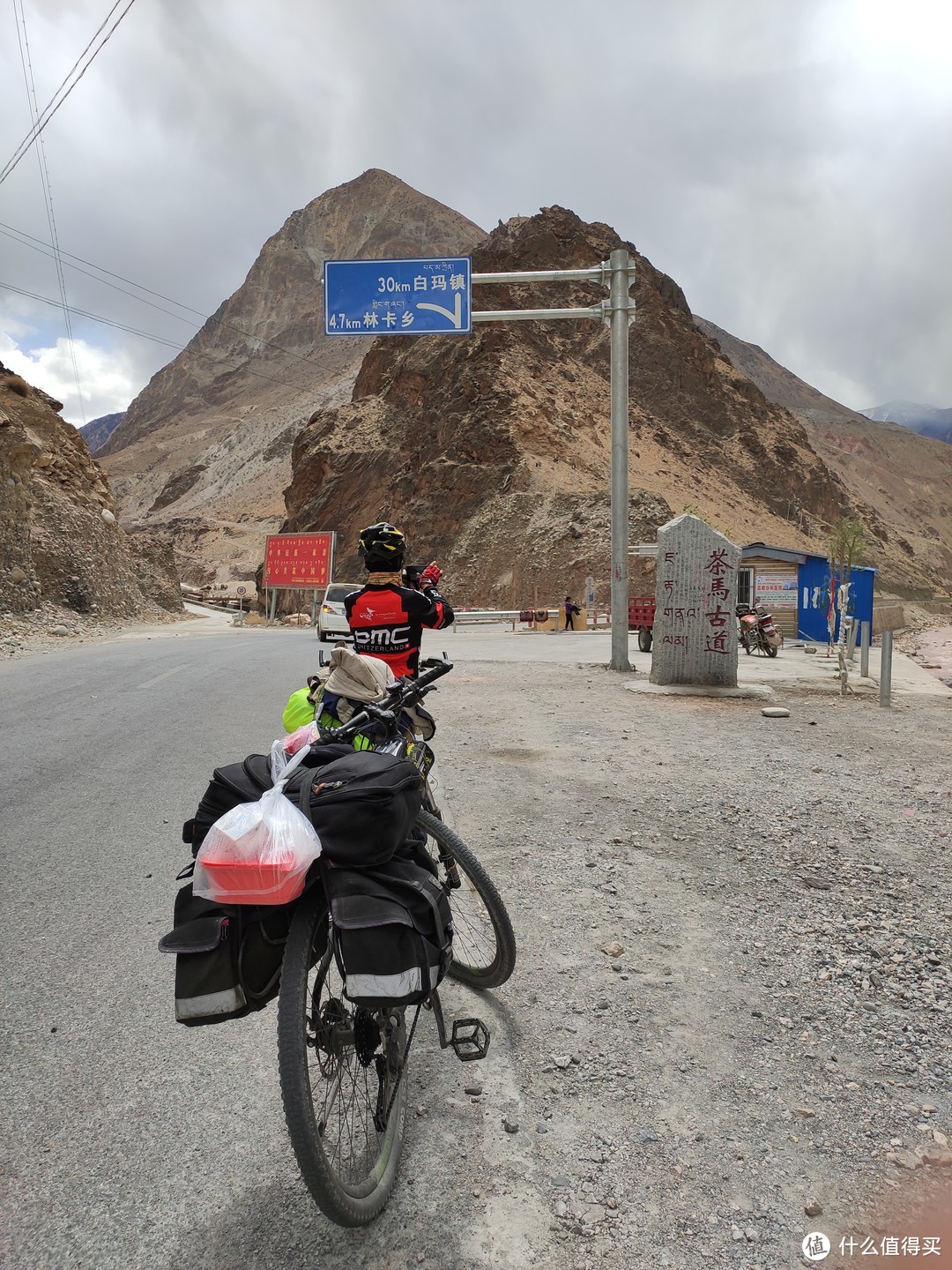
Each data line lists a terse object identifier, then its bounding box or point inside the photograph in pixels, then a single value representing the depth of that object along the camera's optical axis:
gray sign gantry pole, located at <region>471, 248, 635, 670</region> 13.40
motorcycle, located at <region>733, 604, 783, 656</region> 17.09
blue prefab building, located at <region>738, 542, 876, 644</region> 21.61
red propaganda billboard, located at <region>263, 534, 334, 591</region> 39.72
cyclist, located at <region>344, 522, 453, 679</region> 3.70
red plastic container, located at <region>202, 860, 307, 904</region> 1.77
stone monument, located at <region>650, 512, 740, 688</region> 11.16
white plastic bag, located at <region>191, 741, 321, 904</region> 1.78
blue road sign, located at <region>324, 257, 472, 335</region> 12.95
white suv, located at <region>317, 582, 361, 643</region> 20.08
